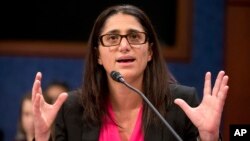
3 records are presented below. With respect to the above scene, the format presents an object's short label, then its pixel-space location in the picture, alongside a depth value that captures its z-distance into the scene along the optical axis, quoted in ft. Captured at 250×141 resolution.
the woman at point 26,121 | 22.31
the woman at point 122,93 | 19.67
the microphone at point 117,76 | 19.09
